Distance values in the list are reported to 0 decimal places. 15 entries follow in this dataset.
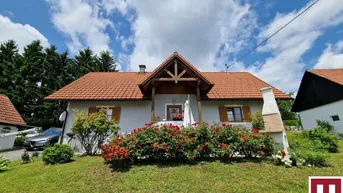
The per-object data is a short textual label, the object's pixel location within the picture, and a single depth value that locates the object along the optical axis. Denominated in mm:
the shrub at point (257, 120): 10047
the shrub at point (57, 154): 7141
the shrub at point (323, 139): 8516
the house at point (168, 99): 10383
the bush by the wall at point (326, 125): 14206
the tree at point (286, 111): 38012
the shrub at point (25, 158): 7902
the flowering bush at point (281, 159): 5984
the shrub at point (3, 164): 6947
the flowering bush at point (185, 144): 6145
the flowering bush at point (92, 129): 8680
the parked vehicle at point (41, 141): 10758
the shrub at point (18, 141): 17173
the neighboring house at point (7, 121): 14434
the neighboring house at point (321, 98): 13656
